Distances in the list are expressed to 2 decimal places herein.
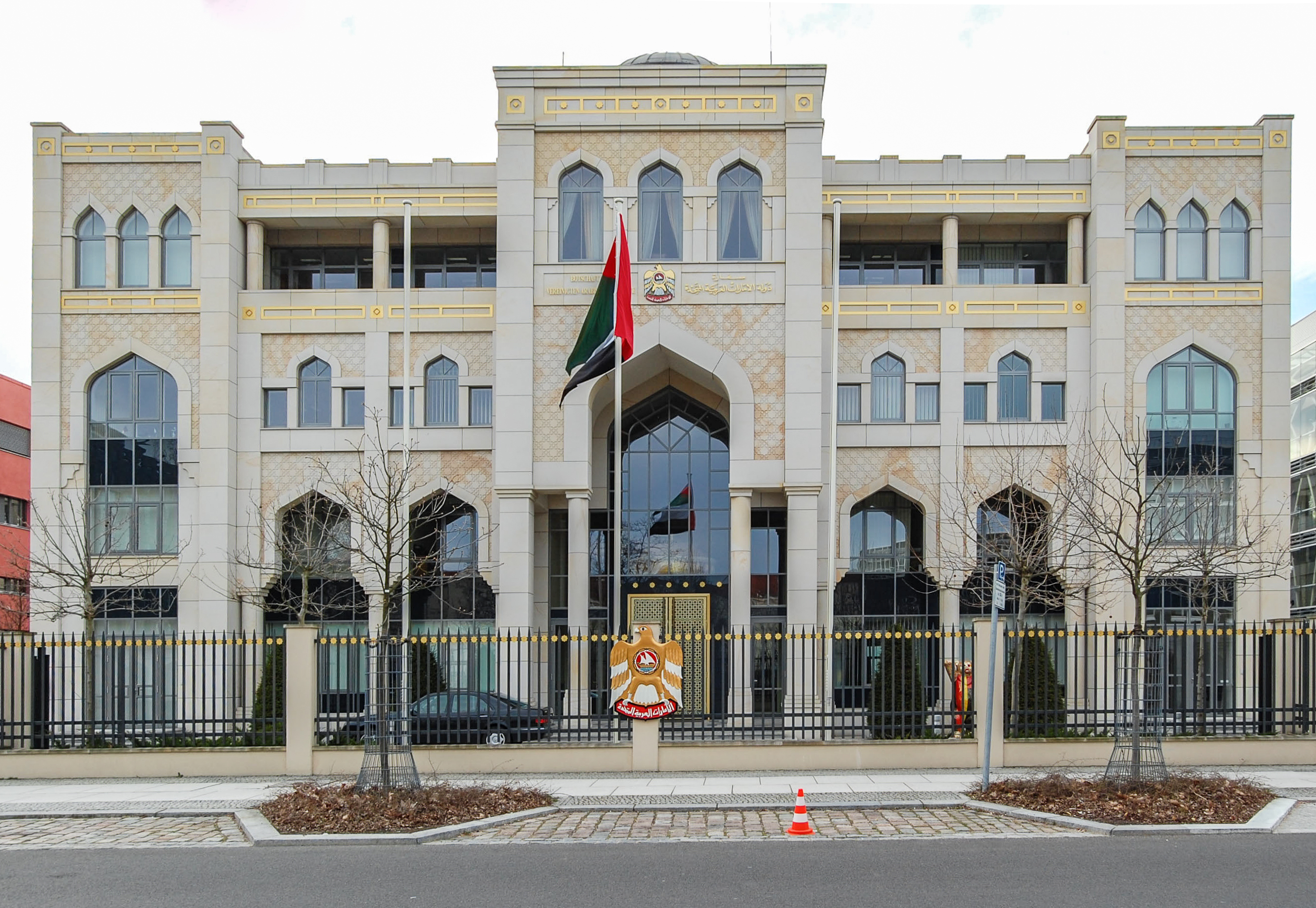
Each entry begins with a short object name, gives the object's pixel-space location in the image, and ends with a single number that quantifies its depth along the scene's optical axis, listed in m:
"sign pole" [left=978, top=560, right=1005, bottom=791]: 14.70
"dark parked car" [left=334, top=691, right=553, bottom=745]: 18.39
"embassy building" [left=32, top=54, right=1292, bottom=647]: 28.80
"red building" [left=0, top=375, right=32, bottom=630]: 47.00
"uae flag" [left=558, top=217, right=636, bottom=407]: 23.11
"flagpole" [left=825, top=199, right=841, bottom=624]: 28.16
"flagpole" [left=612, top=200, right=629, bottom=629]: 21.52
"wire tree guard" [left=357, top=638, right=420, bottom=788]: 14.59
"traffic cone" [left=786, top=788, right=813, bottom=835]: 13.05
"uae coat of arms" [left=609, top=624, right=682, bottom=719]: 18.16
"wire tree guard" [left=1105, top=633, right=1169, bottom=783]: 14.44
